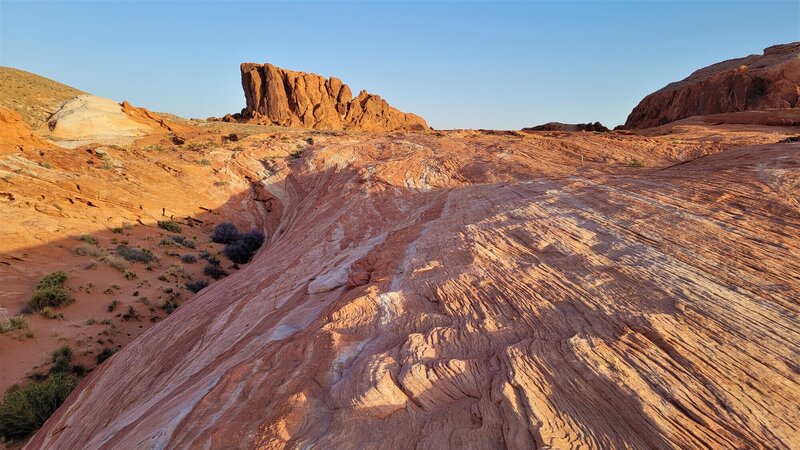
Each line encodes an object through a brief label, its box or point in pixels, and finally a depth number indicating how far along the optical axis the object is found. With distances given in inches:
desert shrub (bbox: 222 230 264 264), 771.4
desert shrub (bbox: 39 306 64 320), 479.2
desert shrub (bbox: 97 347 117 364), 442.6
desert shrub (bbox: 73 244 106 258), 627.5
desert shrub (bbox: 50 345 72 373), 409.1
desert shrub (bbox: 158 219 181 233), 826.8
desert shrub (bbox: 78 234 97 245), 666.2
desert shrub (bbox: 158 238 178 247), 746.8
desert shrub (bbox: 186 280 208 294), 620.5
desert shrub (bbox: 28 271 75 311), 484.7
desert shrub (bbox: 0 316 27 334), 435.0
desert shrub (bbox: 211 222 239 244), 848.3
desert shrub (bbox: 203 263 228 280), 679.1
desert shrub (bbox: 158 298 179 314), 554.3
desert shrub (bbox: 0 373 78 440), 334.6
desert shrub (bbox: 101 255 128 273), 621.0
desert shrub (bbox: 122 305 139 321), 516.1
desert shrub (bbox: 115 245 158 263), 659.4
